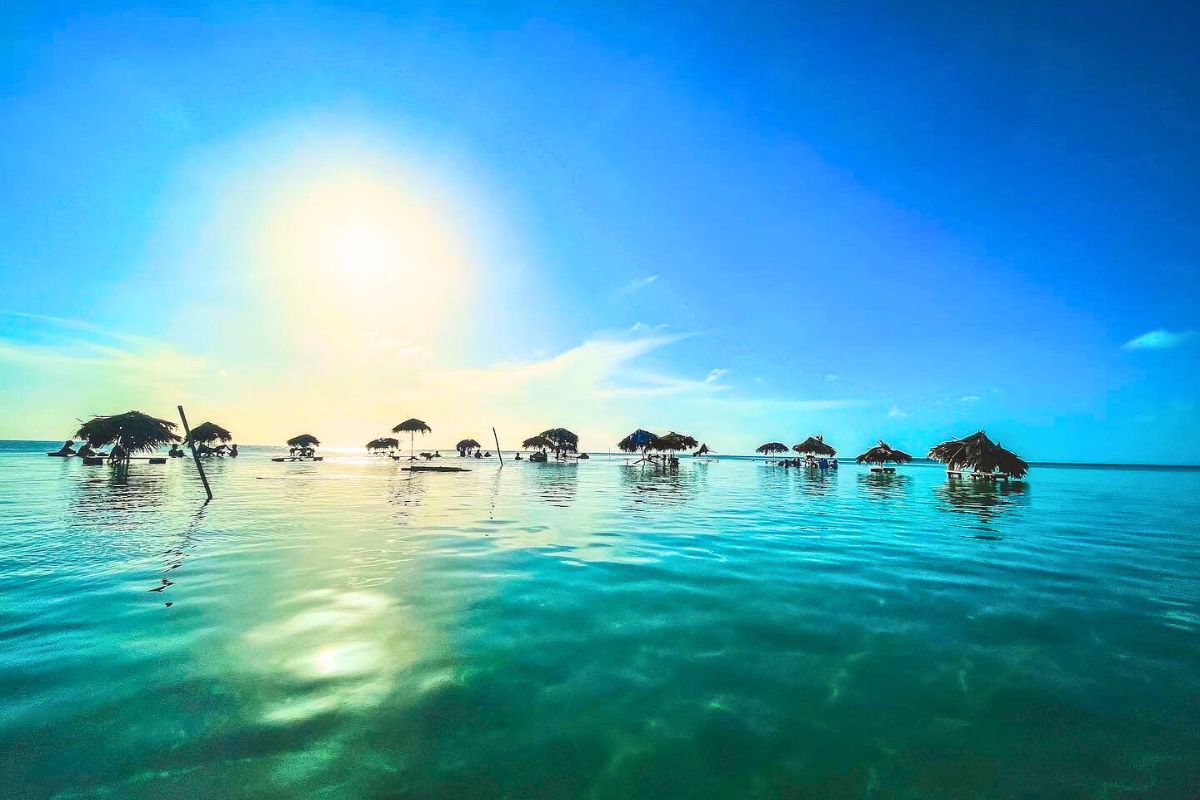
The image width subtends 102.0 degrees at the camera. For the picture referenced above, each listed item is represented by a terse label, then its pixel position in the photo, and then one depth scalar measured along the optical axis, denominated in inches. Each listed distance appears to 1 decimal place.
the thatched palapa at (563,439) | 2566.4
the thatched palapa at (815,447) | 2299.5
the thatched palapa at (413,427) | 2362.1
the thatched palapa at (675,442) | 2293.3
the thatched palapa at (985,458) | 1307.8
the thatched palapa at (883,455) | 1948.8
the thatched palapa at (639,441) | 2329.0
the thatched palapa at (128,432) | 1453.0
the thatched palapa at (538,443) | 2620.6
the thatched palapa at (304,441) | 2655.8
